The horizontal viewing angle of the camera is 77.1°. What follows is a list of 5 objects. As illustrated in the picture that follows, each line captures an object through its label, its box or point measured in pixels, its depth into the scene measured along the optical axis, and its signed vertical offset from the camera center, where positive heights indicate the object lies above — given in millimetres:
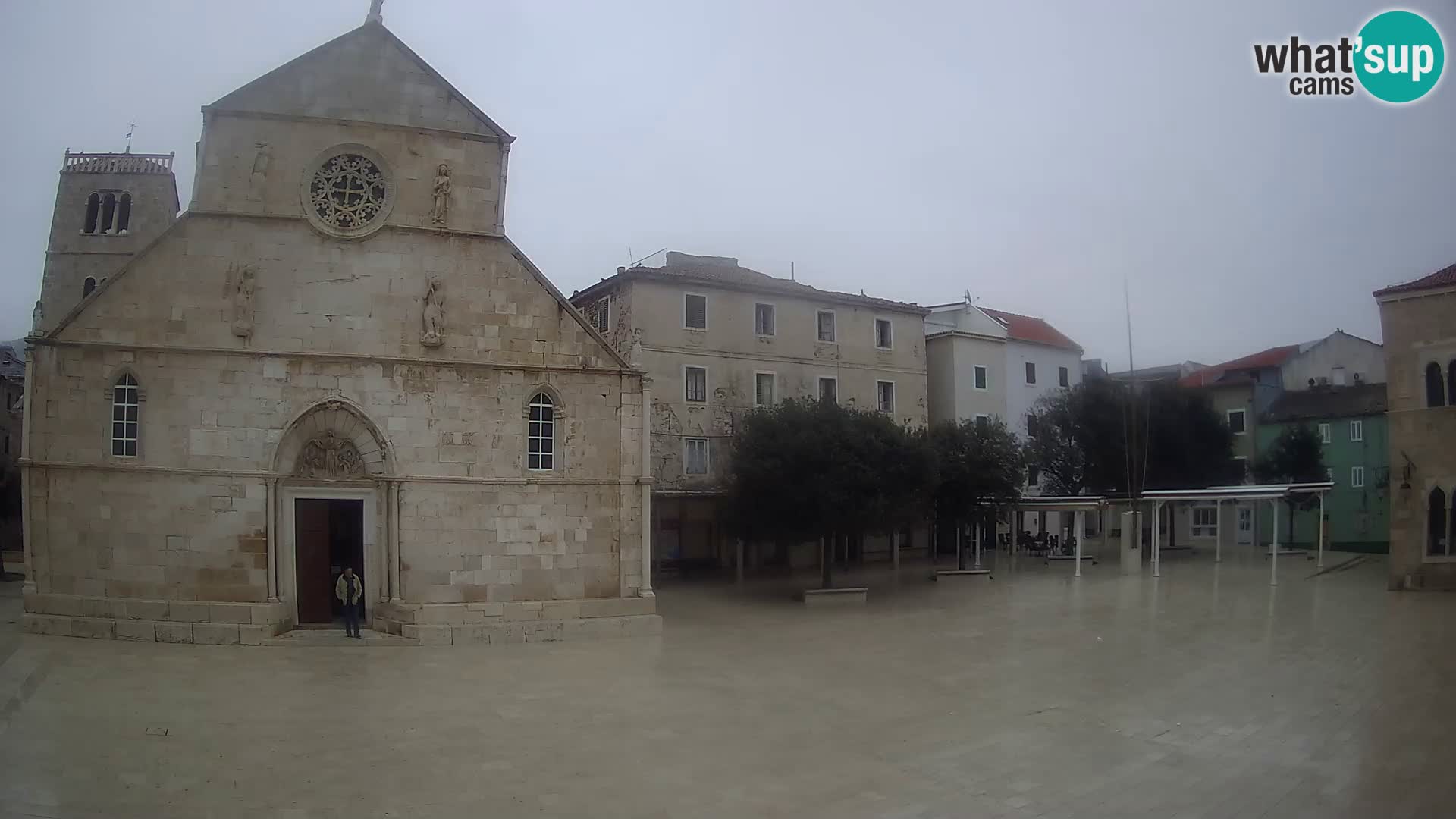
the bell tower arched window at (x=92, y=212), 26125 +7195
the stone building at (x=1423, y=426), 23969 +556
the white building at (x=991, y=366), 40781 +4009
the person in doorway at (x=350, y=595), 18359 -2753
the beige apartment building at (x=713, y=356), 31562 +3645
